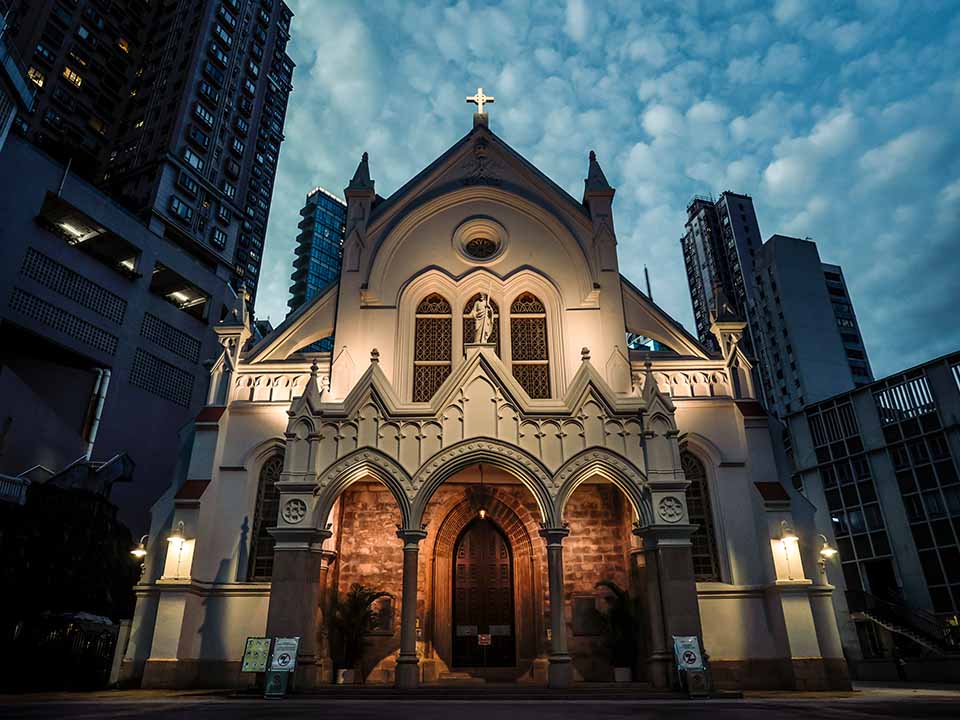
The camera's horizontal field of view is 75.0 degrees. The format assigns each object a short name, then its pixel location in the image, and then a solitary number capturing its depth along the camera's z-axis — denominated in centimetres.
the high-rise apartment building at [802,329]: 6419
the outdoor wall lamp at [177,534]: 1652
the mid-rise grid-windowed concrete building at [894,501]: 3052
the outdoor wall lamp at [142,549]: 1759
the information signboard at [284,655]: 1336
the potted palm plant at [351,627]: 1680
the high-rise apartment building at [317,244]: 9300
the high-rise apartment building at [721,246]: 8669
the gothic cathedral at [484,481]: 1554
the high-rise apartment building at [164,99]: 5216
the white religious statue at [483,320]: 1747
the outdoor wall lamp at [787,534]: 1633
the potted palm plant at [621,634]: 1656
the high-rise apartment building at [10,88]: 2588
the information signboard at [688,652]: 1319
